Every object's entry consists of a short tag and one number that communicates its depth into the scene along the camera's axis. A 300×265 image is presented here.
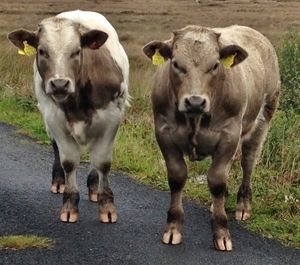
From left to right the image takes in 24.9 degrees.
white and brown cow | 6.64
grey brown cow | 6.14
